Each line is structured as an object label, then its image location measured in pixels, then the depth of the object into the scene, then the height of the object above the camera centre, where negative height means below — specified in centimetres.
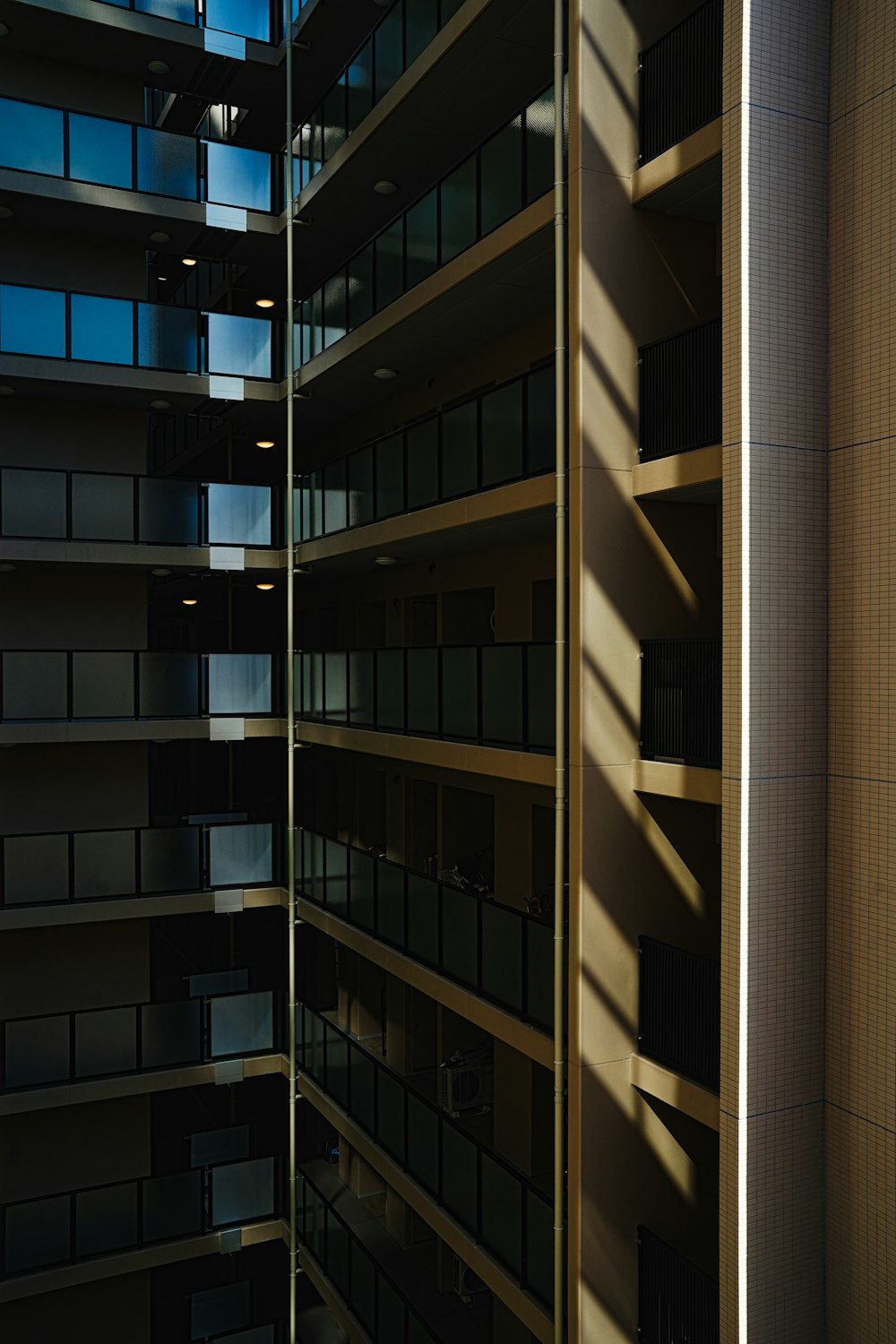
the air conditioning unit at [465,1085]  1385 -553
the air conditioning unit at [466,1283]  1383 -809
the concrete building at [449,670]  748 -8
